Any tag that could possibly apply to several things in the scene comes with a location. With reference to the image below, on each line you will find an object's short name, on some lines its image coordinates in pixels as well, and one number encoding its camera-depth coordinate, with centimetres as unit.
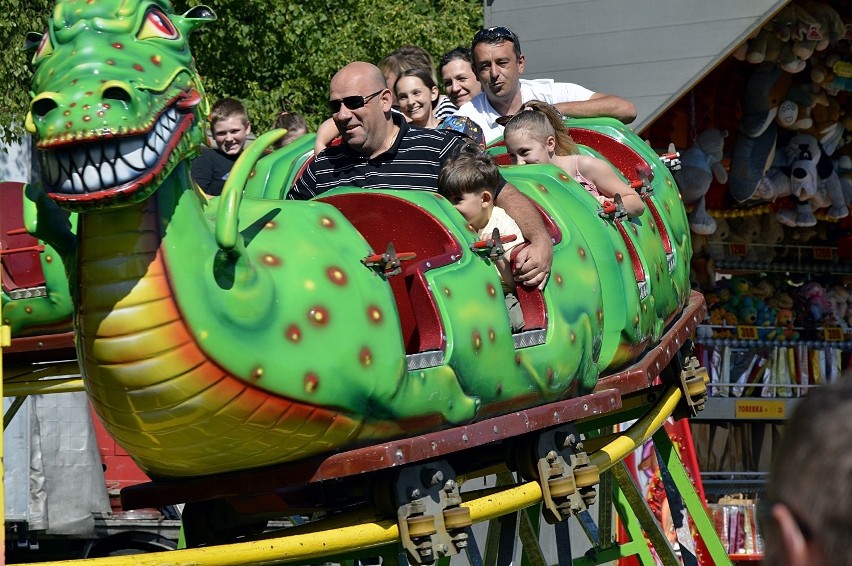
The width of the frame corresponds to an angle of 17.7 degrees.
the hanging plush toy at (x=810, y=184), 1981
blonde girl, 1021
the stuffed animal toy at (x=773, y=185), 1974
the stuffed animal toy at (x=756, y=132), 1903
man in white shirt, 1155
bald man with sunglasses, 816
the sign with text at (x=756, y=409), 1965
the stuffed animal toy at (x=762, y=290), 2080
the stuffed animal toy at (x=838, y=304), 2121
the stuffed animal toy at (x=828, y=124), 2000
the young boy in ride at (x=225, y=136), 1169
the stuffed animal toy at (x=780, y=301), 2081
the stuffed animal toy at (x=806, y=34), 1779
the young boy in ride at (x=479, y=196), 803
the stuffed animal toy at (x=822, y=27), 1791
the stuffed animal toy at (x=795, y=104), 1938
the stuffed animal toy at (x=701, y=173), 1863
